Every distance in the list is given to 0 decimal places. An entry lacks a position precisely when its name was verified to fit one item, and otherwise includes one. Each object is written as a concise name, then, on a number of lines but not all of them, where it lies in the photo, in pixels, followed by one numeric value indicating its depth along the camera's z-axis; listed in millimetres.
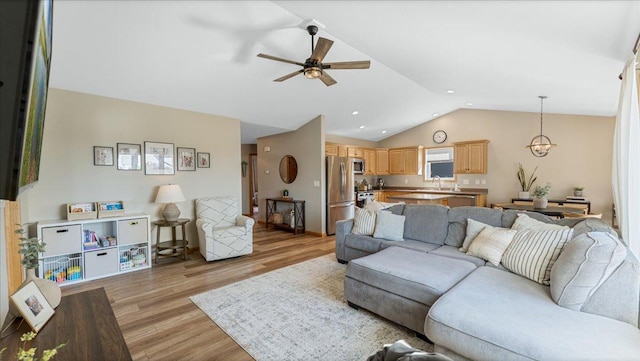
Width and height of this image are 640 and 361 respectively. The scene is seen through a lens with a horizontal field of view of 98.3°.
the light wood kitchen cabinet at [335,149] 7023
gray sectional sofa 1518
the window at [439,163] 7535
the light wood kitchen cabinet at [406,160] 7902
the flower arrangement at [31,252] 1578
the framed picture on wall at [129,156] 4090
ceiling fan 2793
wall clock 7504
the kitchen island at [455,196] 6363
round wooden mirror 6652
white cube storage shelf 3342
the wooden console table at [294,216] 6379
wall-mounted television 446
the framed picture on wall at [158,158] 4324
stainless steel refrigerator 6070
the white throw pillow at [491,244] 2740
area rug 2176
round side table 4160
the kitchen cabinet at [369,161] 8094
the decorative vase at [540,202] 4594
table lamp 4105
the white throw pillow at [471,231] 3158
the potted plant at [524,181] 6203
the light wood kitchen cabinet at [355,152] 7551
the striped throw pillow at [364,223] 3945
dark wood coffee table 1114
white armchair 4191
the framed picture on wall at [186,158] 4652
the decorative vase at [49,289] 1445
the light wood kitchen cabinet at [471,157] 6805
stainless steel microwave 7589
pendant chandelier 6023
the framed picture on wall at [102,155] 3883
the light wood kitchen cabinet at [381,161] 8430
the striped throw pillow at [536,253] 2270
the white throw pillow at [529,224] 2719
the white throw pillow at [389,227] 3760
